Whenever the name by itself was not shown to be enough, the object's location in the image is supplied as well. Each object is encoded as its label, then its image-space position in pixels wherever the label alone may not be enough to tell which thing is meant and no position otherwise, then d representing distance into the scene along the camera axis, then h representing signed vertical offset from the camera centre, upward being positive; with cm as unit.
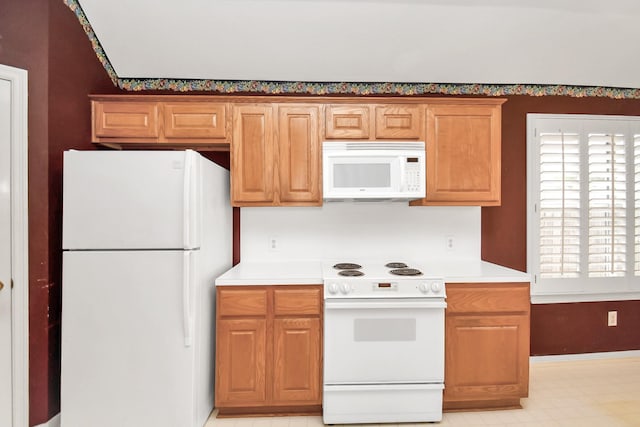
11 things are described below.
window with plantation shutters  288 +10
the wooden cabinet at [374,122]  252 +67
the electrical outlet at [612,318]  304 -94
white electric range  213 -87
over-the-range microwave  243 +30
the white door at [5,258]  188 -27
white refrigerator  190 -45
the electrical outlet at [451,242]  290 -25
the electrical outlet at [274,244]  283 -28
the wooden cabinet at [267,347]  215 -87
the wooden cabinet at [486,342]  222 -85
